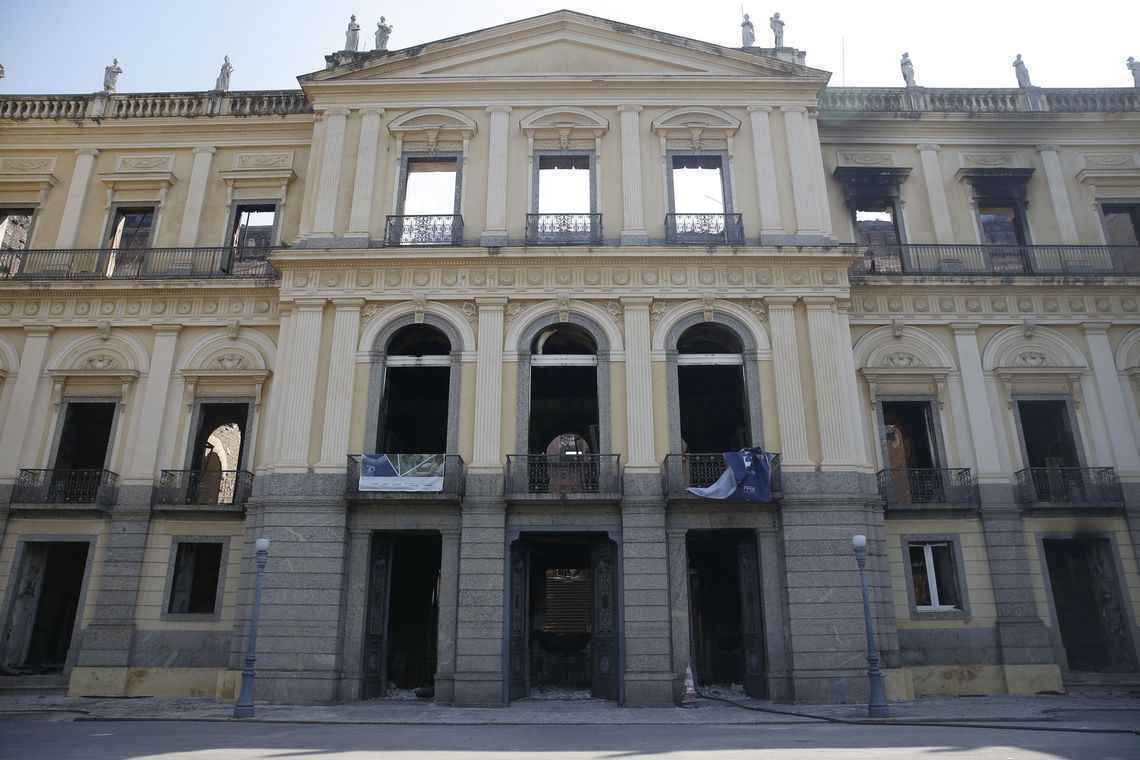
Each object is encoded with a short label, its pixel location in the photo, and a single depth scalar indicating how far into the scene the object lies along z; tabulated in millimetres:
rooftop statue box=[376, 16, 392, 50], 22547
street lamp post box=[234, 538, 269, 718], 14781
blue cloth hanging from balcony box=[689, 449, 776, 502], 17188
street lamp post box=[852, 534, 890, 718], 14405
